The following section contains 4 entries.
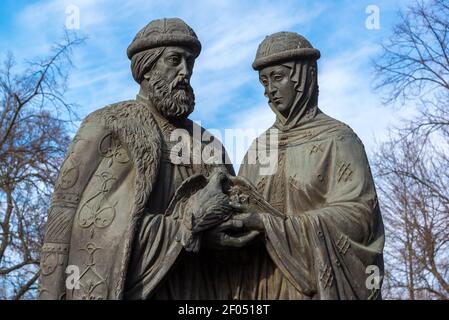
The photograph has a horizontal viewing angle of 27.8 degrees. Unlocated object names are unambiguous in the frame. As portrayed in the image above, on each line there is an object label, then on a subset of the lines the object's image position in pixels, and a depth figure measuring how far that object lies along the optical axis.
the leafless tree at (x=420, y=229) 16.41
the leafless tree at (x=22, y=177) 16.06
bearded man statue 6.48
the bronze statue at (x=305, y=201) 6.59
